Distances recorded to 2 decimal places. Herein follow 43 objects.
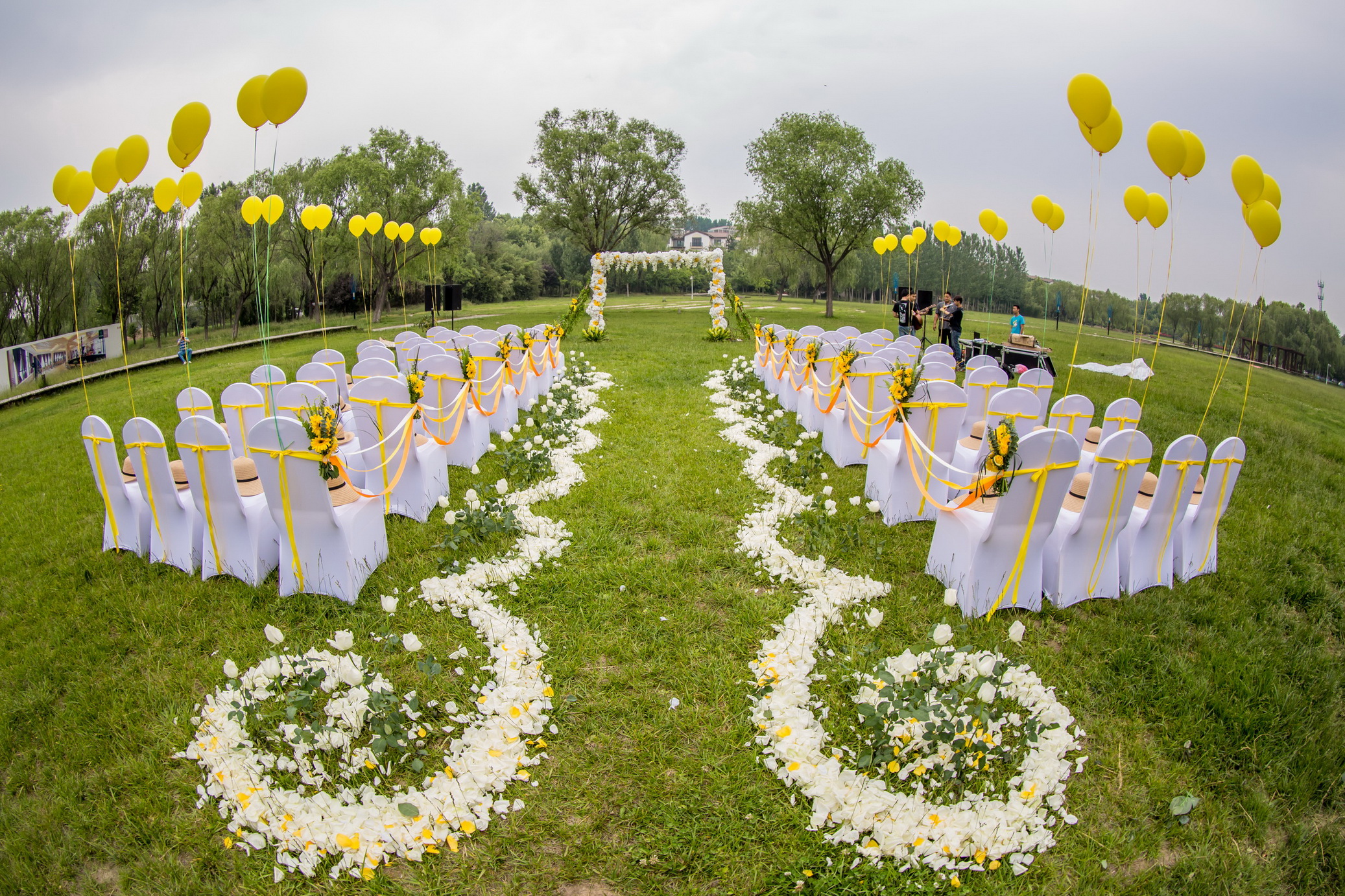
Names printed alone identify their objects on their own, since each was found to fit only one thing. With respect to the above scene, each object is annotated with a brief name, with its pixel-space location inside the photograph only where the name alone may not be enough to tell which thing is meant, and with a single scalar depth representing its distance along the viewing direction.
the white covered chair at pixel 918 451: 5.66
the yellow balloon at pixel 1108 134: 5.05
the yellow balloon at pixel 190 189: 5.48
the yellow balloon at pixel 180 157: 4.66
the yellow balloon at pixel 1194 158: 4.89
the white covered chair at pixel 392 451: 5.65
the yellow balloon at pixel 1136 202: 6.53
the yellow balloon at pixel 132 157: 4.61
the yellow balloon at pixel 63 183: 4.98
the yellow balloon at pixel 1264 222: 4.36
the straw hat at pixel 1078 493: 4.70
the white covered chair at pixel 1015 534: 3.92
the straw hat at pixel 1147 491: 4.84
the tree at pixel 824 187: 27.06
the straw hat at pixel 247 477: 4.75
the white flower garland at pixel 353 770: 2.72
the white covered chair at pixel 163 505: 4.46
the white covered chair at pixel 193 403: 5.49
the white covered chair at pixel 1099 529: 4.09
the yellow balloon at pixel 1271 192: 4.69
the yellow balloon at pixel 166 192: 5.35
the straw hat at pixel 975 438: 6.18
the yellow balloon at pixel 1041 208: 9.55
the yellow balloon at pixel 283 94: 4.41
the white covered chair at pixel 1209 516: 4.39
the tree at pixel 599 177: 32.31
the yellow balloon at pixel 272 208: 7.43
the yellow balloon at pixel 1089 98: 4.70
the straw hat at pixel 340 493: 4.66
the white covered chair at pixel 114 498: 4.71
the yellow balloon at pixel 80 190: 5.04
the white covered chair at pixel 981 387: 7.06
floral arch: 20.05
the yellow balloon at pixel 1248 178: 4.46
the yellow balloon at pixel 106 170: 4.74
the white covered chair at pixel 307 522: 4.07
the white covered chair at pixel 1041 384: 7.50
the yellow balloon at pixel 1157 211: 6.63
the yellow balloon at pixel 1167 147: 4.72
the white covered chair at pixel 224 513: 4.24
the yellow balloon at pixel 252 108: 4.56
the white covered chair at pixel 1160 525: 4.25
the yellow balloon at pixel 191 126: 4.56
